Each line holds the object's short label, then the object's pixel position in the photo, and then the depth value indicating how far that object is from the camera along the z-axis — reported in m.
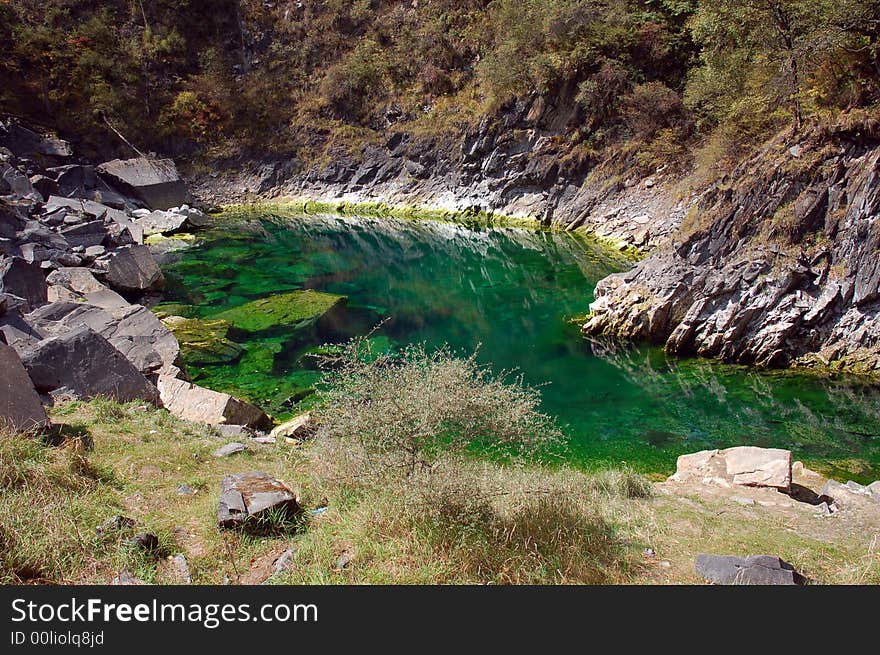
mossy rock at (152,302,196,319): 18.97
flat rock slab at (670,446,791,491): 8.59
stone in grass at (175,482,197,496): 6.82
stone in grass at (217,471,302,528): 5.85
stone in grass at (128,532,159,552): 5.25
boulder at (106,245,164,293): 21.22
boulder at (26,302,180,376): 11.88
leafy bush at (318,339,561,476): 5.72
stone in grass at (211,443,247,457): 8.28
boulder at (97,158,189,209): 37.25
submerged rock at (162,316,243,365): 15.31
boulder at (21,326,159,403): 9.28
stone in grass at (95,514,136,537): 5.34
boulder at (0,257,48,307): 14.56
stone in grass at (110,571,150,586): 4.79
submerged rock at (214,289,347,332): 18.17
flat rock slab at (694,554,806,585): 5.06
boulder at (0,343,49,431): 6.67
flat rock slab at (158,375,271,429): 10.23
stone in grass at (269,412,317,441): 9.99
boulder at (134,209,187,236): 33.94
